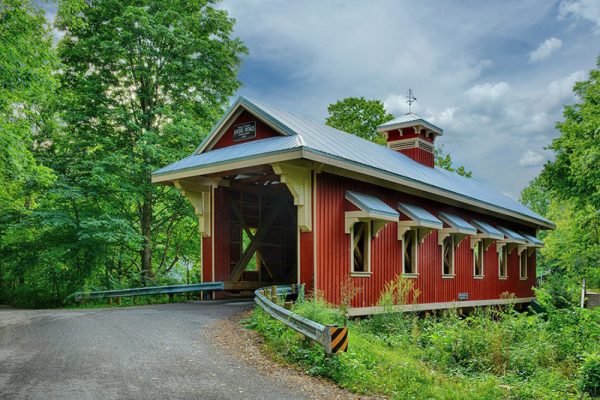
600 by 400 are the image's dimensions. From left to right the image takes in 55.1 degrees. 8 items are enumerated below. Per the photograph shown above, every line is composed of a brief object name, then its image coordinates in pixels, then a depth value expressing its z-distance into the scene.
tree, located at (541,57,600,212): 22.72
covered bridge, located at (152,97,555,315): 13.38
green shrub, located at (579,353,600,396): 8.05
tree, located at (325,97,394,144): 38.78
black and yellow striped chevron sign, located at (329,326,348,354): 7.68
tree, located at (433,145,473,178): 42.30
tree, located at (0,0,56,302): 12.65
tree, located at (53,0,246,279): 20.45
